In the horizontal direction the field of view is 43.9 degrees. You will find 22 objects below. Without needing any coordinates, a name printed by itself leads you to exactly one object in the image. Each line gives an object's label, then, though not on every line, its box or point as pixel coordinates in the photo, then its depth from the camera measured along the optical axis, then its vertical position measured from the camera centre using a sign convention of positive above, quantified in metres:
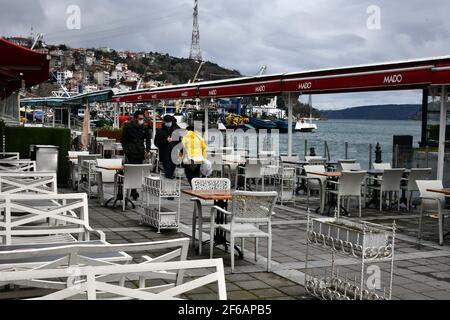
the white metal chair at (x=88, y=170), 11.59 -0.78
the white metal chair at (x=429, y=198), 8.16 -0.81
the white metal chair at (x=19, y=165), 8.84 -0.54
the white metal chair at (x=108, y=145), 17.52 -0.35
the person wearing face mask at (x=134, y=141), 11.03 -0.13
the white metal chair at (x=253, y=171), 12.79 -0.77
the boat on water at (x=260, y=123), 55.75 +1.49
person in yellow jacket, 11.72 -0.30
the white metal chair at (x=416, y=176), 10.94 -0.67
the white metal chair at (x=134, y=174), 9.75 -0.70
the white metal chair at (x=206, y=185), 7.13 -0.63
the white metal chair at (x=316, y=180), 10.62 -0.81
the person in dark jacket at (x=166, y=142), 13.78 -0.16
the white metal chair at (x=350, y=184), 9.91 -0.79
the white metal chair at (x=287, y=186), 11.81 -1.02
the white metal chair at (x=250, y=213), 6.01 -0.83
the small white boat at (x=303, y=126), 78.75 +1.82
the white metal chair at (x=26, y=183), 6.27 -0.59
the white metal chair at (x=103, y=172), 10.72 -0.75
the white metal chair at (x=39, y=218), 4.71 -0.77
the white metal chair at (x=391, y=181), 10.95 -0.78
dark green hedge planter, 13.37 -0.20
